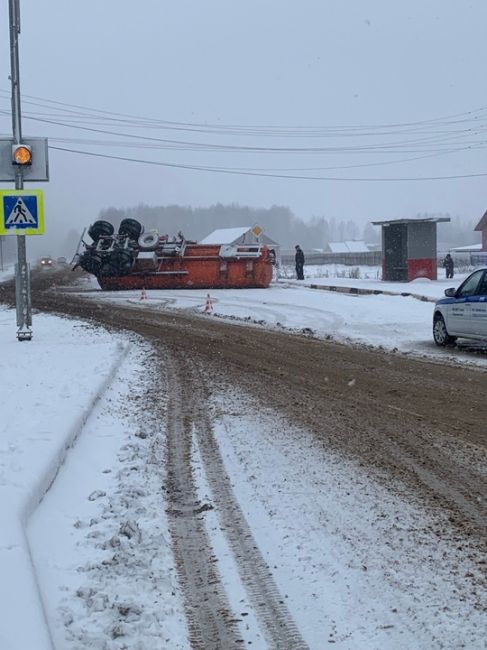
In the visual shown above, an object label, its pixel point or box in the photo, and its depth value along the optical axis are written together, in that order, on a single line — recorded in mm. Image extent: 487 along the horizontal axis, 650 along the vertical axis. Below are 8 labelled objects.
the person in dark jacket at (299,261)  37406
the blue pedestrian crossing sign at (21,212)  13109
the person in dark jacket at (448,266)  39312
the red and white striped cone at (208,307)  23041
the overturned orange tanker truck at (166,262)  31734
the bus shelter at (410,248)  35281
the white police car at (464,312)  13961
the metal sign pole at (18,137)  13812
